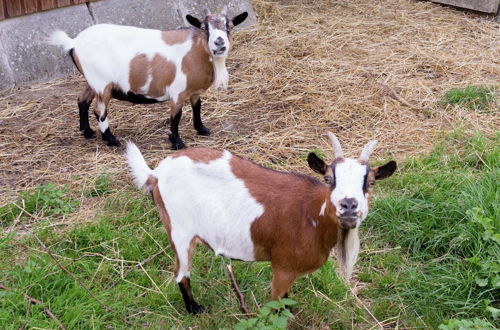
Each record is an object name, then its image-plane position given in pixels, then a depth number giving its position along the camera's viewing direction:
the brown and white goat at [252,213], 2.75
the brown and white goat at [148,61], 4.61
